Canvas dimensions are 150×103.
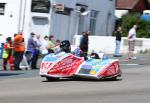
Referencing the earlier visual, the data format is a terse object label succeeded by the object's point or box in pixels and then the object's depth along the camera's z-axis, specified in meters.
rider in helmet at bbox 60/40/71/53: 18.69
